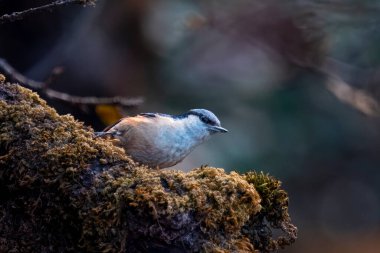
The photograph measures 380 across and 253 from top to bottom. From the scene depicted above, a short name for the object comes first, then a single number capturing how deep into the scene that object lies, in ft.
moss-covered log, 13.99
